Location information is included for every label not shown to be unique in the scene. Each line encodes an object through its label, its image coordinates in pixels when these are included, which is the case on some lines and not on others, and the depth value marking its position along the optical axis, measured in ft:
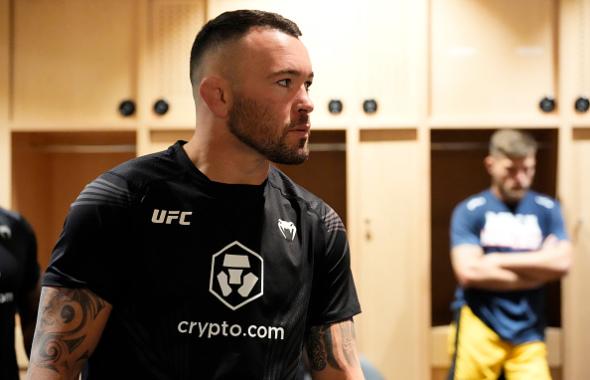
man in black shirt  4.37
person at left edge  7.64
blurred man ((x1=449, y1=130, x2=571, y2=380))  10.33
